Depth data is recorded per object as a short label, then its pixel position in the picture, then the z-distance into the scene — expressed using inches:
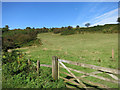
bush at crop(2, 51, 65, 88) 167.3
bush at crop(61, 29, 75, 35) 1144.6
